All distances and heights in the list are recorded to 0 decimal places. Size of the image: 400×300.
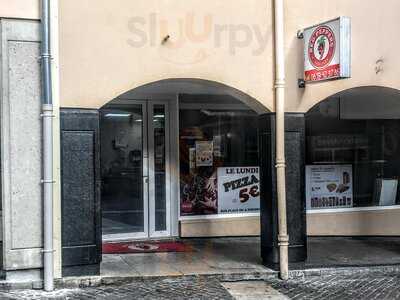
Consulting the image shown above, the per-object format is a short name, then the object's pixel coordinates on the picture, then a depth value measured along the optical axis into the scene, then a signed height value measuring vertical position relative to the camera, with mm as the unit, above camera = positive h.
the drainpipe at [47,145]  7078 +193
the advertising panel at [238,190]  10719 -566
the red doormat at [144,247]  9240 -1403
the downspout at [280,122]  8102 +493
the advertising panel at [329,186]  11148 -547
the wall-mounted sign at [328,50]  7504 +1400
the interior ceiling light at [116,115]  10054 +770
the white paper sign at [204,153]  10594 +107
